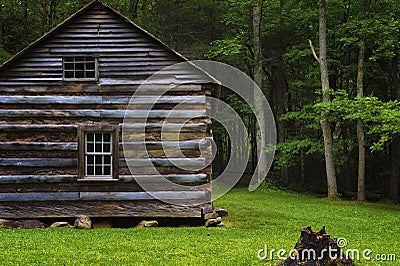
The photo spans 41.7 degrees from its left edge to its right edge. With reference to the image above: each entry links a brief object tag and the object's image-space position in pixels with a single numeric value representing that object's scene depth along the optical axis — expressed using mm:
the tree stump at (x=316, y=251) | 8789
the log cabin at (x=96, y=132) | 15383
